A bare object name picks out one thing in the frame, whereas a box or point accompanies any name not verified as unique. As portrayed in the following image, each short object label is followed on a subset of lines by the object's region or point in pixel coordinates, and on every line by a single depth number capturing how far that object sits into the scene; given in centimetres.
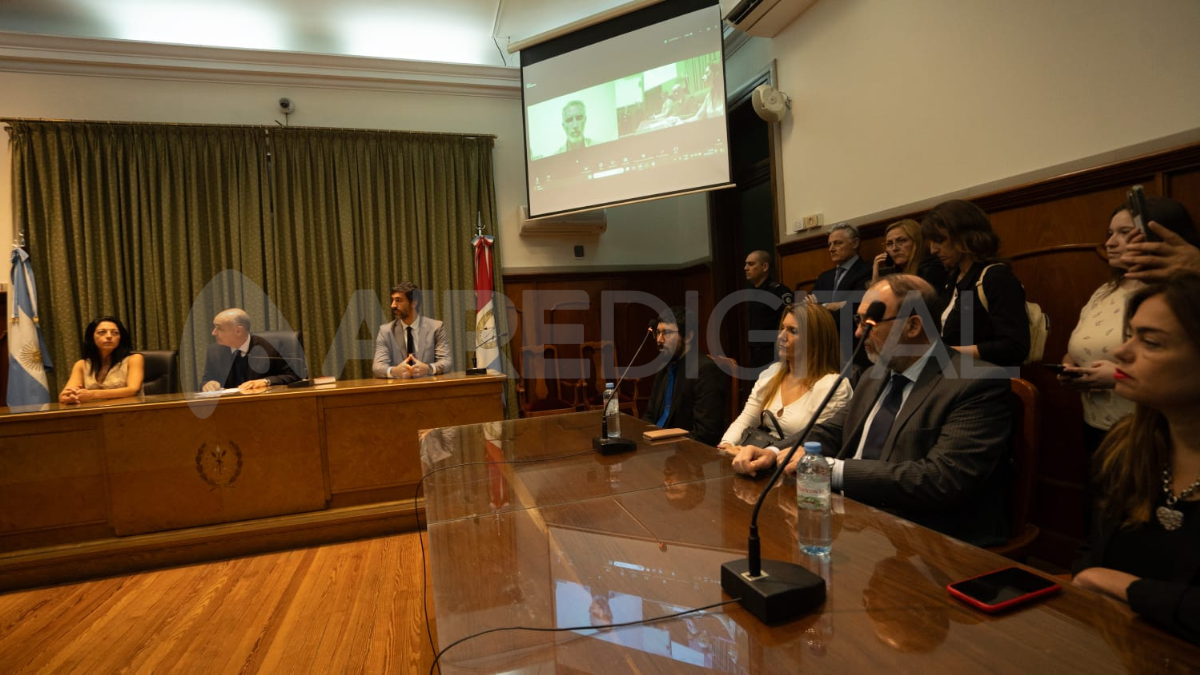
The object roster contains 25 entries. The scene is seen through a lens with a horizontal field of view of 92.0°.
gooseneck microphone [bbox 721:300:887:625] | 80
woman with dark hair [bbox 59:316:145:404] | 324
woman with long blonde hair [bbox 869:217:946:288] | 254
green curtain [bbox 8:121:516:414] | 457
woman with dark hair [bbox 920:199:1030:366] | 200
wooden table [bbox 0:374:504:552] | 261
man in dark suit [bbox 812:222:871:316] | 308
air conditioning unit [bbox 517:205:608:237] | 561
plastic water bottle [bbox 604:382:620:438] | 200
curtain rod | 449
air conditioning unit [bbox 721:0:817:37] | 363
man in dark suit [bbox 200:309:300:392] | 341
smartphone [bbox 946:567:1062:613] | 79
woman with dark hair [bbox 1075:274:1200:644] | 88
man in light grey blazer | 397
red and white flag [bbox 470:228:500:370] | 541
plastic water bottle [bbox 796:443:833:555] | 102
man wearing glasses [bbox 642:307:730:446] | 240
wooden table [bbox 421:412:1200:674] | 71
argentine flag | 435
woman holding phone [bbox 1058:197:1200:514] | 165
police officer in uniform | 372
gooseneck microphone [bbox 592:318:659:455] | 185
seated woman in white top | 192
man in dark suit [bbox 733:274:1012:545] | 130
